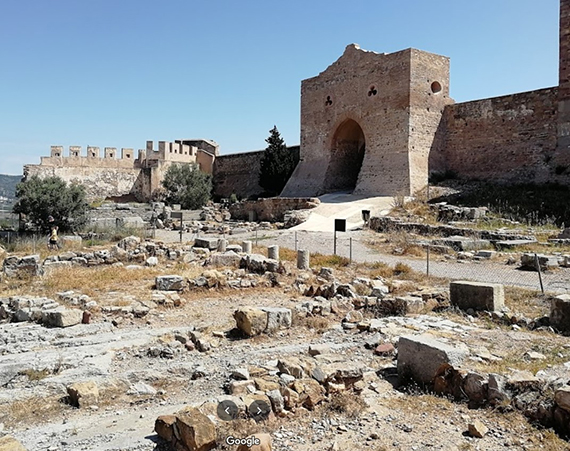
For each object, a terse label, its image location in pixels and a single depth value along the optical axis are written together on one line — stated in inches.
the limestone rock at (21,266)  385.7
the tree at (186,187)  1178.0
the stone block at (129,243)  535.2
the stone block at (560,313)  244.7
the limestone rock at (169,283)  355.9
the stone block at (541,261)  415.2
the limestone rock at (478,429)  148.6
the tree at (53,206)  726.5
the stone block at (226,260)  447.5
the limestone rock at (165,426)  142.2
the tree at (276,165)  1232.2
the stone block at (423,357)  183.0
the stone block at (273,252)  486.9
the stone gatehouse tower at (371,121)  896.9
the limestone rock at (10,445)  126.3
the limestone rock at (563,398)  146.7
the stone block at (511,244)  514.0
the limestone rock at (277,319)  259.3
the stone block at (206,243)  551.2
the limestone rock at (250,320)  250.9
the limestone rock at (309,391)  165.0
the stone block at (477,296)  281.3
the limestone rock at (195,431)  134.6
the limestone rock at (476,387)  167.3
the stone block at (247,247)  524.6
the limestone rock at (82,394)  172.6
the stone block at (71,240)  592.4
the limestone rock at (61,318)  260.7
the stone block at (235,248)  520.0
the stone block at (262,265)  414.3
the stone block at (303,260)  444.5
